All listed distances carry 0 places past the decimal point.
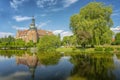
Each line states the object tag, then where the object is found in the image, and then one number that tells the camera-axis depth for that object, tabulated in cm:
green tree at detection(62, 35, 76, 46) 5412
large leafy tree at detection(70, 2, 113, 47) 2595
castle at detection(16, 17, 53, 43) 6919
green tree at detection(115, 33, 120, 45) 4034
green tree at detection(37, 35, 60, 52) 3344
